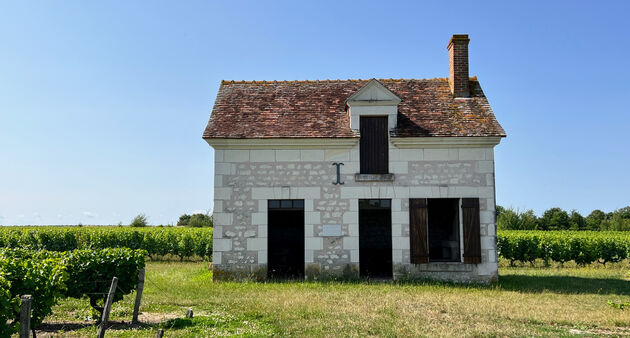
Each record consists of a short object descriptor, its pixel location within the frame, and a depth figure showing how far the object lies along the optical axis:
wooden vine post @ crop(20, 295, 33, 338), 6.50
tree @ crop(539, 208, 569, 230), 41.88
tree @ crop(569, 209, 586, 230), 43.38
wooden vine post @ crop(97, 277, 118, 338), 7.68
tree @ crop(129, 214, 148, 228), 40.22
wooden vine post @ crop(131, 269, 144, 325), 9.34
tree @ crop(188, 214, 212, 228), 42.62
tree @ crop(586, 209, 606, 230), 44.28
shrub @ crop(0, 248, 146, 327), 8.04
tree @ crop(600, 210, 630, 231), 40.72
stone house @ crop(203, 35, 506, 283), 14.80
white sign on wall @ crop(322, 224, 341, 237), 14.91
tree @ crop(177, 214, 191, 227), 52.85
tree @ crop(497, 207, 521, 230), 37.16
